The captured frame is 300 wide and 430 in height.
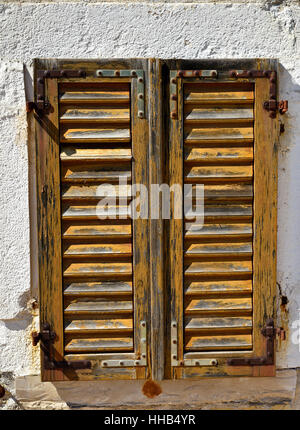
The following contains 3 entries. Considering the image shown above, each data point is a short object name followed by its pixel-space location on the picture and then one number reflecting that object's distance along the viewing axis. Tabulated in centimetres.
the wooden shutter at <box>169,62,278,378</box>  203
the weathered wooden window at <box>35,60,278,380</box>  201
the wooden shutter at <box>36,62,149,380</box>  201
